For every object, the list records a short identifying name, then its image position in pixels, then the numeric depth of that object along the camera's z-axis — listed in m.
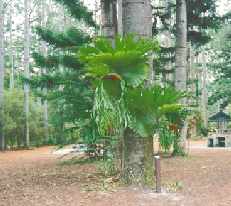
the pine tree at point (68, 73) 9.57
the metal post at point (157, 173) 5.78
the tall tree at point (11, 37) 33.88
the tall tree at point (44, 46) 21.85
